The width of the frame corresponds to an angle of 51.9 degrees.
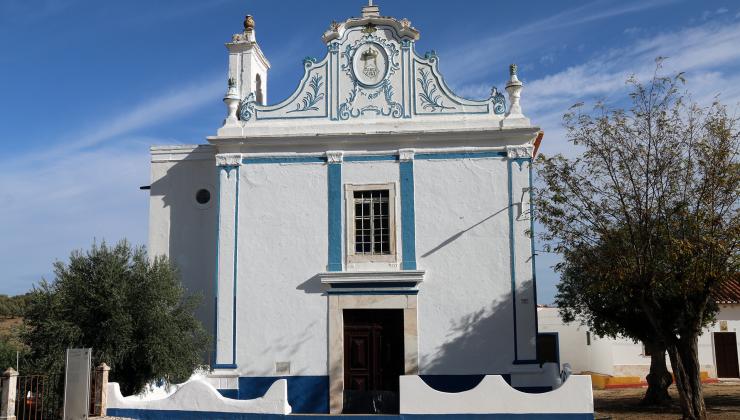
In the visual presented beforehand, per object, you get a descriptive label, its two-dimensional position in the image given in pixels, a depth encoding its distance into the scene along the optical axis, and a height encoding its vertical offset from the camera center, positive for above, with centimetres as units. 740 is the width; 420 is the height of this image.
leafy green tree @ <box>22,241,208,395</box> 1348 +24
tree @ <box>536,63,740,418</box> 1277 +176
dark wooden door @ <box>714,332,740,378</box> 2603 -92
